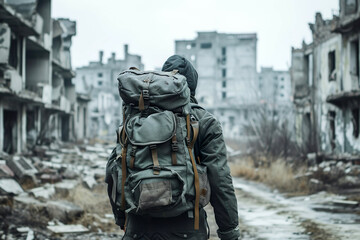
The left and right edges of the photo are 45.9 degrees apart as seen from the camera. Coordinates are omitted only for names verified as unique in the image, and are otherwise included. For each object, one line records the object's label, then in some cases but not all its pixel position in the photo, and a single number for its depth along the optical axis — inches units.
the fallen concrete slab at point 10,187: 316.5
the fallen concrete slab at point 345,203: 359.6
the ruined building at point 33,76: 561.3
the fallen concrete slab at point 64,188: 365.1
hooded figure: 94.3
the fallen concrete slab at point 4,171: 364.9
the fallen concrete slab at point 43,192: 337.1
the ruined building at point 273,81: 2427.4
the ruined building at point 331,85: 620.1
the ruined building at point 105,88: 2116.1
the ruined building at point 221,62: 2057.1
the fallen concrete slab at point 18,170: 400.5
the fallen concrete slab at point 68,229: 262.5
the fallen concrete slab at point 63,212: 288.2
